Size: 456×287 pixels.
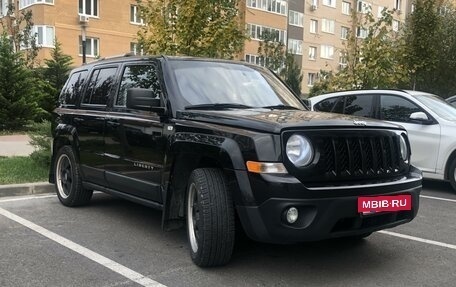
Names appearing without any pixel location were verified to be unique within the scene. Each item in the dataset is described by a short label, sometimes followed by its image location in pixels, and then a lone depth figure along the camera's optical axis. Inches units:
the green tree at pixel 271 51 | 1592.0
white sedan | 343.0
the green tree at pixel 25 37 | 1080.3
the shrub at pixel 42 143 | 374.3
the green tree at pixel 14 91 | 662.5
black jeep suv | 164.2
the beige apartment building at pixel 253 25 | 1396.4
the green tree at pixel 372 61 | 568.7
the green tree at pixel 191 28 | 433.7
